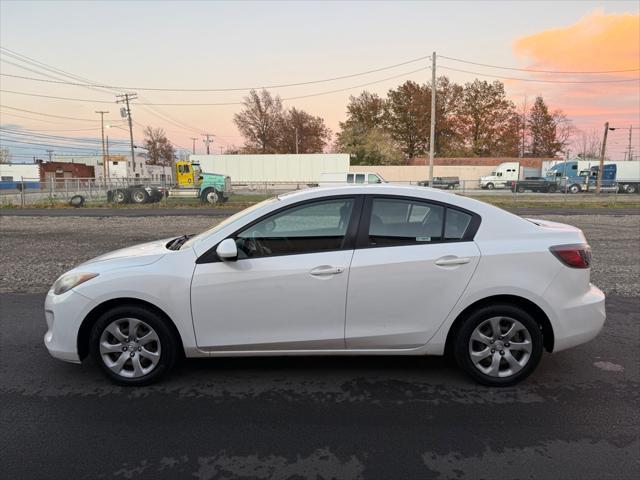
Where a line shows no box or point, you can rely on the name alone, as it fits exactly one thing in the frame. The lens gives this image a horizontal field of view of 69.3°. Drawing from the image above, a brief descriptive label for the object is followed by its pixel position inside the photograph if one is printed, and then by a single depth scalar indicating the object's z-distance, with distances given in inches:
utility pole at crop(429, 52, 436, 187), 1215.6
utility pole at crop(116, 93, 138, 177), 2143.2
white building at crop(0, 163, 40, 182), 3186.5
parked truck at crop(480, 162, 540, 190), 2071.9
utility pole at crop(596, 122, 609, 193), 1676.3
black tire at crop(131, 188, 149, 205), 1123.3
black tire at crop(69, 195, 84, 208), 1055.0
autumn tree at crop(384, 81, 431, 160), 3026.6
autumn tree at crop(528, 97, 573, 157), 3110.2
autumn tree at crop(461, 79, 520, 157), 2957.7
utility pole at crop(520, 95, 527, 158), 3063.7
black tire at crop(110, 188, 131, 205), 1112.2
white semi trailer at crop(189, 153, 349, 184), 1931.6
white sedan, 140.0
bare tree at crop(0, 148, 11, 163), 4144.4
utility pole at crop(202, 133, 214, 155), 3275.1
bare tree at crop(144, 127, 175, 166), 3907.5
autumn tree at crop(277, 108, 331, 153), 3161.4
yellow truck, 1123.3
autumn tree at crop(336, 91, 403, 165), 2669.8
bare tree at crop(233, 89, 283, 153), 3110.2
